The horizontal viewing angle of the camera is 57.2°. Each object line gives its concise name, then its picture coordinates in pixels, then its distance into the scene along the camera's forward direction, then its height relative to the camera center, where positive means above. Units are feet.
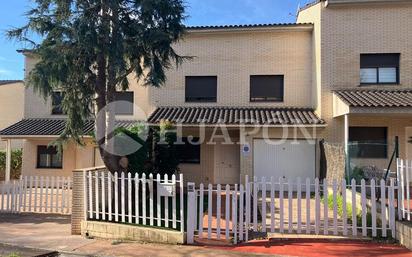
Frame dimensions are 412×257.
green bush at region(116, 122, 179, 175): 38.75 +0.98
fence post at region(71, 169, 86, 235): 28.73 -3.47
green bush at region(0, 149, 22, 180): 71.82 -1.60
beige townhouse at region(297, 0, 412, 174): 50.49 +13.39
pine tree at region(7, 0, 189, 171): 30.04 +8.70
